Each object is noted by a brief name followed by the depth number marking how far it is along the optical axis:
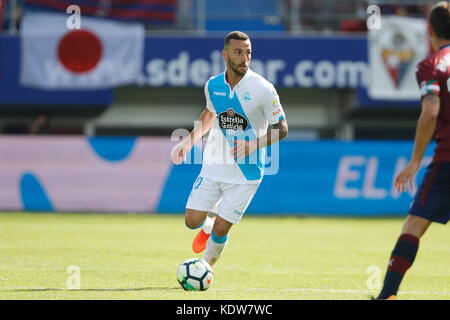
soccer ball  15.41
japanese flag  41.22
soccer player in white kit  16.53
